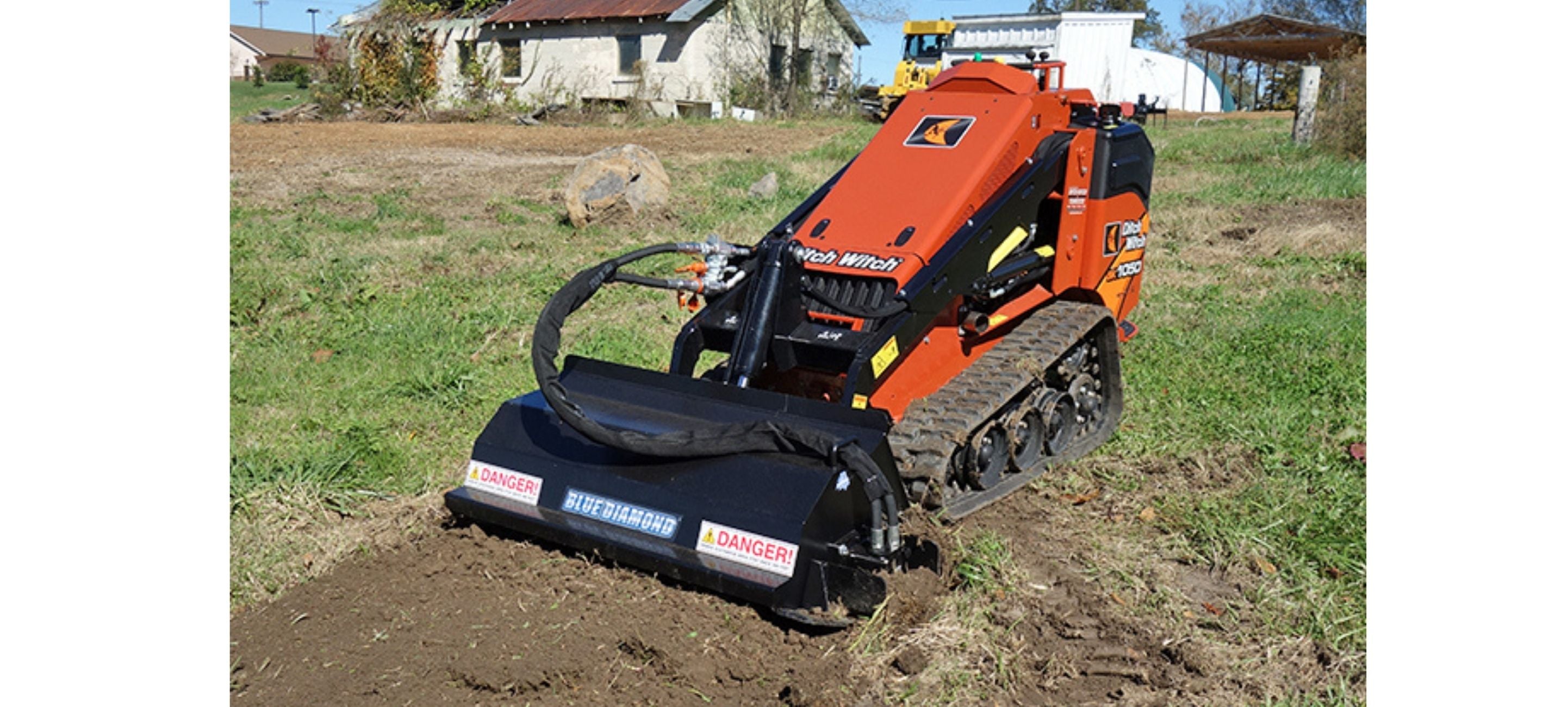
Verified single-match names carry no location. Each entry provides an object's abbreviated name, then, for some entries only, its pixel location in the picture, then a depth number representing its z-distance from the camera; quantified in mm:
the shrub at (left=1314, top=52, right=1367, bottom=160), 18812
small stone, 15086
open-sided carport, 30562
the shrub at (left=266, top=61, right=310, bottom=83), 55906
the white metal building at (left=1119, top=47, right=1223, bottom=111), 36906
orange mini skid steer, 4320
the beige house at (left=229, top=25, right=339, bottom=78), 72750
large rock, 13008
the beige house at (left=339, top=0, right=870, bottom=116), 30875
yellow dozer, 26328
